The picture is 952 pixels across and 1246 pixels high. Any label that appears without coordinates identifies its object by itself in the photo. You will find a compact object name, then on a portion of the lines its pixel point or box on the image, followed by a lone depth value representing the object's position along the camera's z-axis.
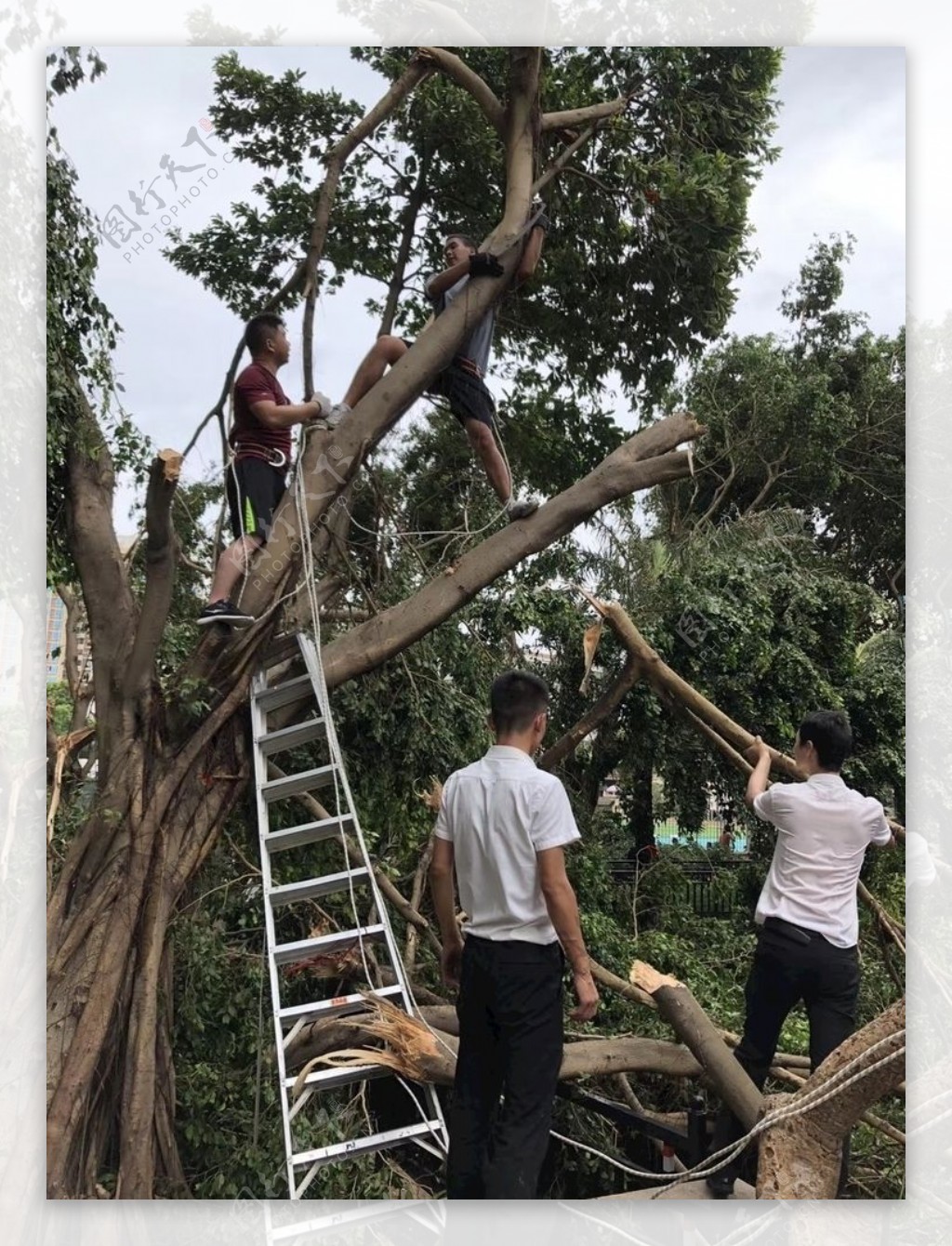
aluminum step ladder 3.25
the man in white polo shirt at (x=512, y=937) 2.58
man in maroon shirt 3.73
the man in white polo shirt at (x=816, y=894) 3.00
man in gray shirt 4.07
